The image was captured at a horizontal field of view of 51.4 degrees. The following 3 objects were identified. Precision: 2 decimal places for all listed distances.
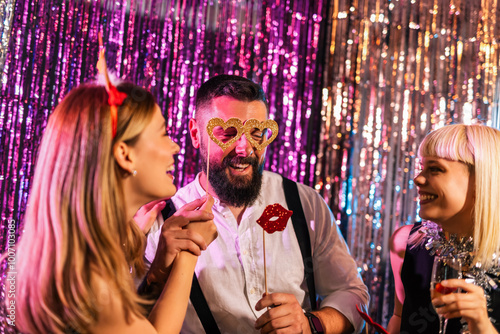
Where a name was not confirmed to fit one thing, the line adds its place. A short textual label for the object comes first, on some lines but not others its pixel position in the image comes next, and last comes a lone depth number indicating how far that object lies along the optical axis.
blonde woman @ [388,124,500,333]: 1.71
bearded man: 1.80
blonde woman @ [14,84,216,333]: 1.21
